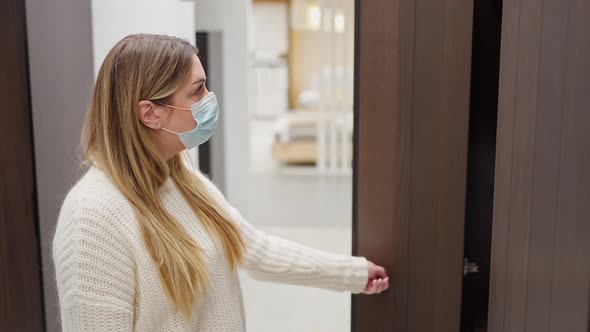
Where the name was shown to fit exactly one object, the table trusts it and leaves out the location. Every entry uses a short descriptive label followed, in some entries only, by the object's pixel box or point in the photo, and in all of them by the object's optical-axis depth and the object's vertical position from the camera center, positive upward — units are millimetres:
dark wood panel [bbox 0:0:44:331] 1991 -407
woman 1387 -344
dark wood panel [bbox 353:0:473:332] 1720 -254
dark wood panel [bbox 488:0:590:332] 1024 -204
